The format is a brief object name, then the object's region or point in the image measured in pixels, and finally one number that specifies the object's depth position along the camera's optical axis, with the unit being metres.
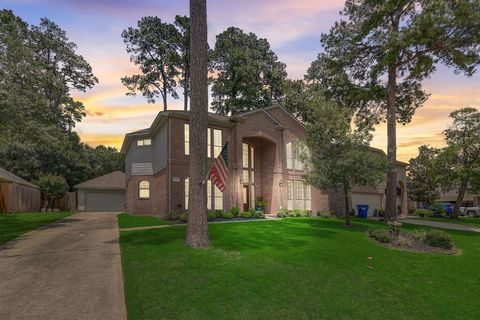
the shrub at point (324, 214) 25.93
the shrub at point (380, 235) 13.18
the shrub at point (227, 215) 20.66
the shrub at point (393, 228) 13.81
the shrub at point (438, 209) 35.22
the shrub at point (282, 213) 23.61
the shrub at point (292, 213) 24.19
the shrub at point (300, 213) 24.61
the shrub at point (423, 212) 34.54
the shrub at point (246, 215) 21.60
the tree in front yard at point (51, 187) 32.88
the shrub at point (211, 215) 19.91
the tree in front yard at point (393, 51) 17.91
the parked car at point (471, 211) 39.68
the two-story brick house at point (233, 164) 20.89
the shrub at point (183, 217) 18.58
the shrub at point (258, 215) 22.05
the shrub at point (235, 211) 21.42
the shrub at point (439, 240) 12.70
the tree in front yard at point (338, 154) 16.91
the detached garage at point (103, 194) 36.84
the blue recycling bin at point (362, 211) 29.87
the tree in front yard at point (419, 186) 49.75
